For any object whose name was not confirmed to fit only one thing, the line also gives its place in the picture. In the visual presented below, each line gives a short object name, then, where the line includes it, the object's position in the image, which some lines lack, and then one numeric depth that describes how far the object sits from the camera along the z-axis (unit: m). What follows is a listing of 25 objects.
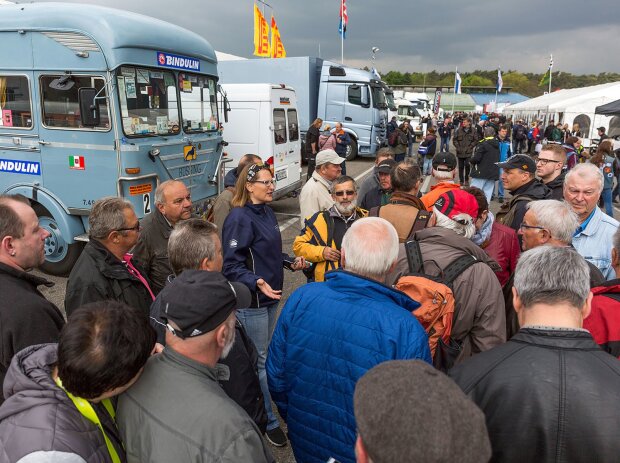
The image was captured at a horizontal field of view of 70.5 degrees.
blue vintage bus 5.51
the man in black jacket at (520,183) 4.12
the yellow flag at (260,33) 22.30
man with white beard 3.38
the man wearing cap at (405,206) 3.01
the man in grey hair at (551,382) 1.39
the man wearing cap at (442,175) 3.77
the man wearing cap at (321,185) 4.49
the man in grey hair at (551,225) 2.62
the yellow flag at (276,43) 23.83
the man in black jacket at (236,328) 1.98
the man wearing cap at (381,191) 5.08
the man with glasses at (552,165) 4.62
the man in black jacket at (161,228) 3.23
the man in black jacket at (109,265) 2.45
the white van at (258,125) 9.50
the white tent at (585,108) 21.50
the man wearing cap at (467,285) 2.28
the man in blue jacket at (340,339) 1.79
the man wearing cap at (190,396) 1.32
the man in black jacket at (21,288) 1.90
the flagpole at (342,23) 28.50
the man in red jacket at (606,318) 1.82
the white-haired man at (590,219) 3.40
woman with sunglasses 3.10
